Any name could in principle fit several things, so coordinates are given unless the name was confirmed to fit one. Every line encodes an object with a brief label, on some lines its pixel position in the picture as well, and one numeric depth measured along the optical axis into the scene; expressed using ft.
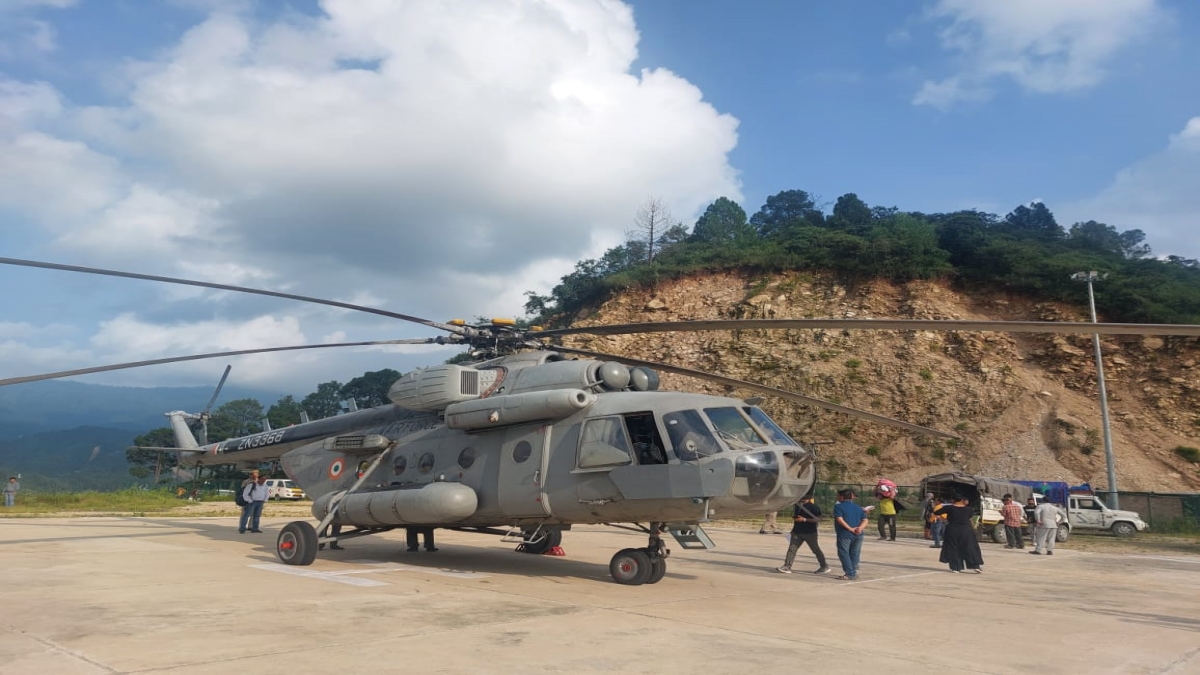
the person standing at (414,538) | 43.06
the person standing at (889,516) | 64.34
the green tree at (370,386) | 301.84
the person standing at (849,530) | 36.70
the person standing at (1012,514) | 57.21
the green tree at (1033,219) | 182.39
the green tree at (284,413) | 268.00
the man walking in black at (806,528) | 38.42
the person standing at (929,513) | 63.82
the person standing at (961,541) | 41.39
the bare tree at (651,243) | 198.80
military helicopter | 30.40
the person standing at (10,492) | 101.50
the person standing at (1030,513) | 63.62
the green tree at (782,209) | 250.57
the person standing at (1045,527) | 54.34
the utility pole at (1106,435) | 89.07
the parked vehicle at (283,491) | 156.90
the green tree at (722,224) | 207.41
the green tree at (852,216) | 166.71
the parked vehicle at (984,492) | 68.03
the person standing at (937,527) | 60.18
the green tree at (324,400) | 330.75
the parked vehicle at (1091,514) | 79.92
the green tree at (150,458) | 251.23
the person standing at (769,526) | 72.08
